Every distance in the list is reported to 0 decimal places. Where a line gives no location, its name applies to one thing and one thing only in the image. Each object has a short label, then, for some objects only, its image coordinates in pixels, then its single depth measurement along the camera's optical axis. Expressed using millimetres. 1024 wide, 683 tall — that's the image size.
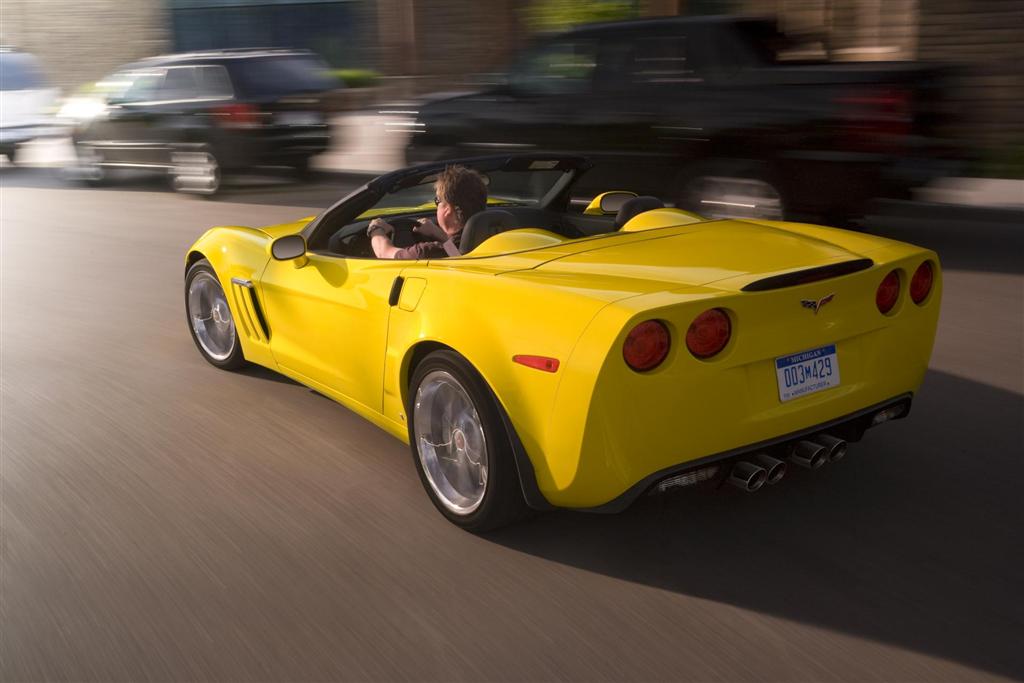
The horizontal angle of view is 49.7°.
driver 4508
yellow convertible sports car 3205
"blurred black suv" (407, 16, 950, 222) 7719
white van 18797
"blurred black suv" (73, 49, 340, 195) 13344
